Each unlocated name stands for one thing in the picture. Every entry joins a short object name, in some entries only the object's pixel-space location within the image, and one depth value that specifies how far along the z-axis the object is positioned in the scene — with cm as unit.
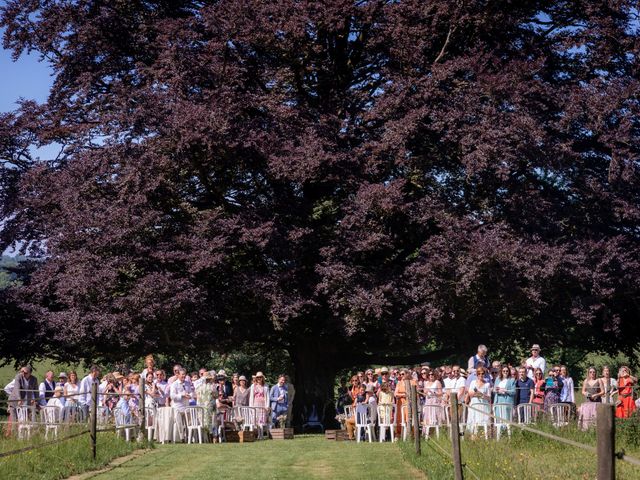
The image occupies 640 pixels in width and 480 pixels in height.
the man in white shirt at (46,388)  2193
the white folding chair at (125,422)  2071
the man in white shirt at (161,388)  2327
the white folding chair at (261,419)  2431
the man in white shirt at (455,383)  2030
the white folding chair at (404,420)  2098
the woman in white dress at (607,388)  2036
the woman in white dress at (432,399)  2067
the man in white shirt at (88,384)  2280
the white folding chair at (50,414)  1981
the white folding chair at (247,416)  2411
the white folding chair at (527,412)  1898
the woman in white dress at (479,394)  1803
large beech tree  2733
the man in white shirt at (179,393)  2302
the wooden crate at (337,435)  2355
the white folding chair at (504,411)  1892
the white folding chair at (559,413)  1772
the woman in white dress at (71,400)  2036
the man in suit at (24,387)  2119
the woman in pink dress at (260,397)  2445
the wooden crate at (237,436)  2367
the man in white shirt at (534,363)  2084
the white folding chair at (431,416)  2047
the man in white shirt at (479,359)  2043
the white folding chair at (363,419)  2291
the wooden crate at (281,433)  2420
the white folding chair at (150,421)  2273
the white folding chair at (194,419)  2300
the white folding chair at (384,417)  2255
